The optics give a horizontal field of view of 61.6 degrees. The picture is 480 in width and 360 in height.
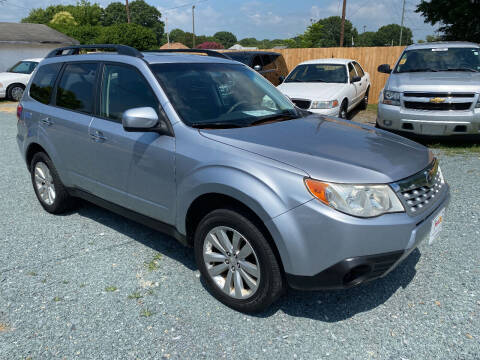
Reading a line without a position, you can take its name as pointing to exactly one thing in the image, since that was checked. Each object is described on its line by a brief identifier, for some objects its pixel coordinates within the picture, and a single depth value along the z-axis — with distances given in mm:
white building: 28156
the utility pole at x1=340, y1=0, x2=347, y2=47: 25764
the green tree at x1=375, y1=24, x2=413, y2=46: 129900
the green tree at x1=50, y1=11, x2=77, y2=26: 65181
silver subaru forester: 2408
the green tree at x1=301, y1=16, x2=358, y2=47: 113525
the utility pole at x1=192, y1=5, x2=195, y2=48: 75212
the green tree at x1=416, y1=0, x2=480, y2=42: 16906
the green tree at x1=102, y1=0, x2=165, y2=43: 95875
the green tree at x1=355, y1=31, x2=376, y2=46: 133500
